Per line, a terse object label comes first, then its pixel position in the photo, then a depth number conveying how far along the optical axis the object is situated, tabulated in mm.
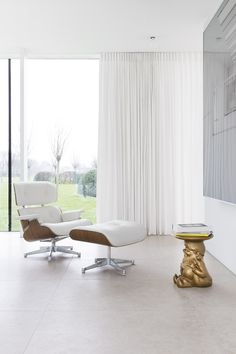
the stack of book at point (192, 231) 3238
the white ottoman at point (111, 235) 3592
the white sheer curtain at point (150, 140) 5984
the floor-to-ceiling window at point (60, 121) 6285
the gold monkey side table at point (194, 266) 3201
